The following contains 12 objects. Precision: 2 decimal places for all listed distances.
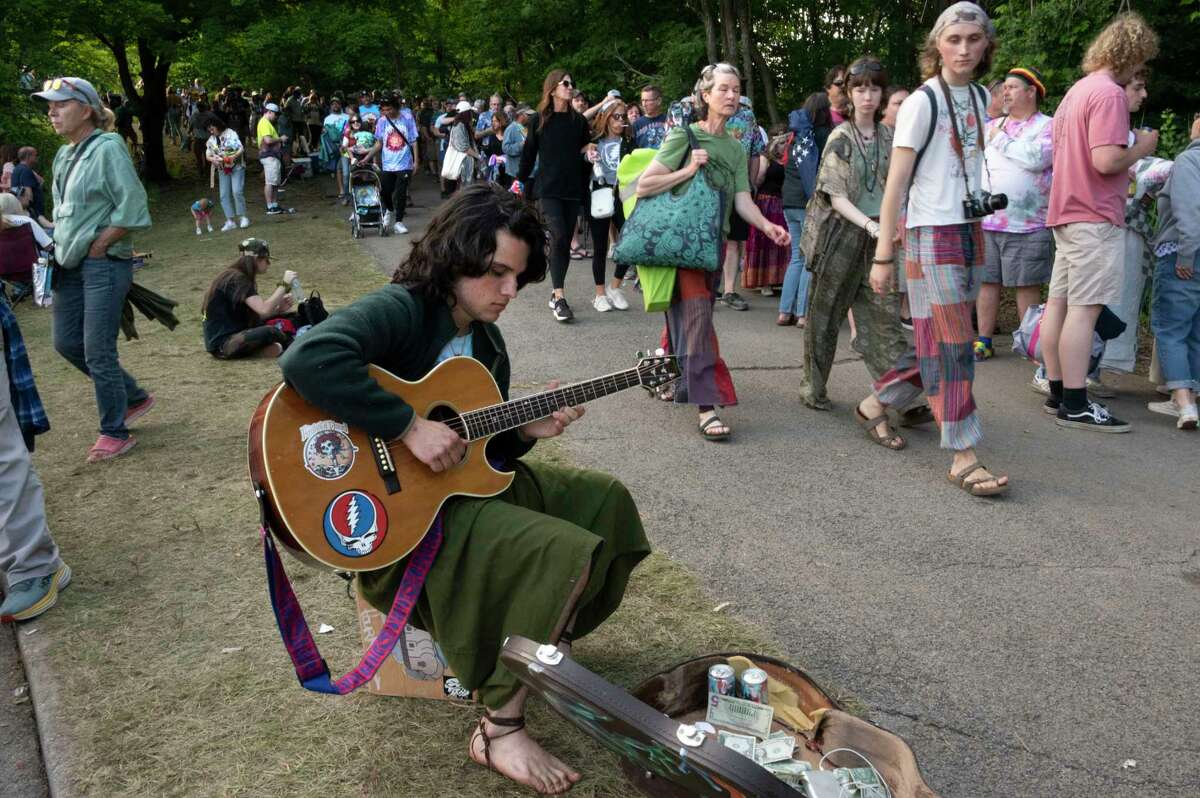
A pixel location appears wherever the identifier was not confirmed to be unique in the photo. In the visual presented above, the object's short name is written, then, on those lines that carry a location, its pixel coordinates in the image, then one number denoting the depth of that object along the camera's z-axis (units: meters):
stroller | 14.44
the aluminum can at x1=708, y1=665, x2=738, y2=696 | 2.92
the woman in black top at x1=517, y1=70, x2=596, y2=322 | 8.52
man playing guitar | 2.60
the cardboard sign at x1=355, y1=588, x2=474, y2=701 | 3.19
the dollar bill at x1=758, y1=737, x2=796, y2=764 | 2.70
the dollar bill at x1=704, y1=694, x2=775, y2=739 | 2.84
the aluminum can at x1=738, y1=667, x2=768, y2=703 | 2.87
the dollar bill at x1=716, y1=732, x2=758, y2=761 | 2.73
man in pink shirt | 5.20
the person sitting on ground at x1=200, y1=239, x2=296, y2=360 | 7.82
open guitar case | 1.85
